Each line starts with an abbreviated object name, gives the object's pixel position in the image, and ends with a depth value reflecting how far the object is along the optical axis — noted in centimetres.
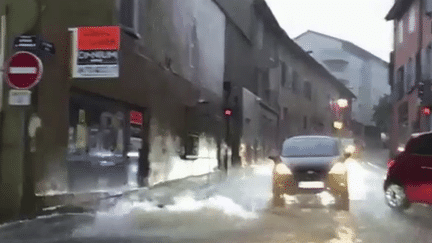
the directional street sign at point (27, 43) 1122
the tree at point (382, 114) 5924
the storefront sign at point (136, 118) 1667
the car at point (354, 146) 4508
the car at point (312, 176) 1355
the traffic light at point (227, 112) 2300
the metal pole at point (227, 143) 2580
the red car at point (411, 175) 1135
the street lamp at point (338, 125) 5794
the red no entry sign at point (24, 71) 1076
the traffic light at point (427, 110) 2548
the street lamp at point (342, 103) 6150
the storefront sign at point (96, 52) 1264
